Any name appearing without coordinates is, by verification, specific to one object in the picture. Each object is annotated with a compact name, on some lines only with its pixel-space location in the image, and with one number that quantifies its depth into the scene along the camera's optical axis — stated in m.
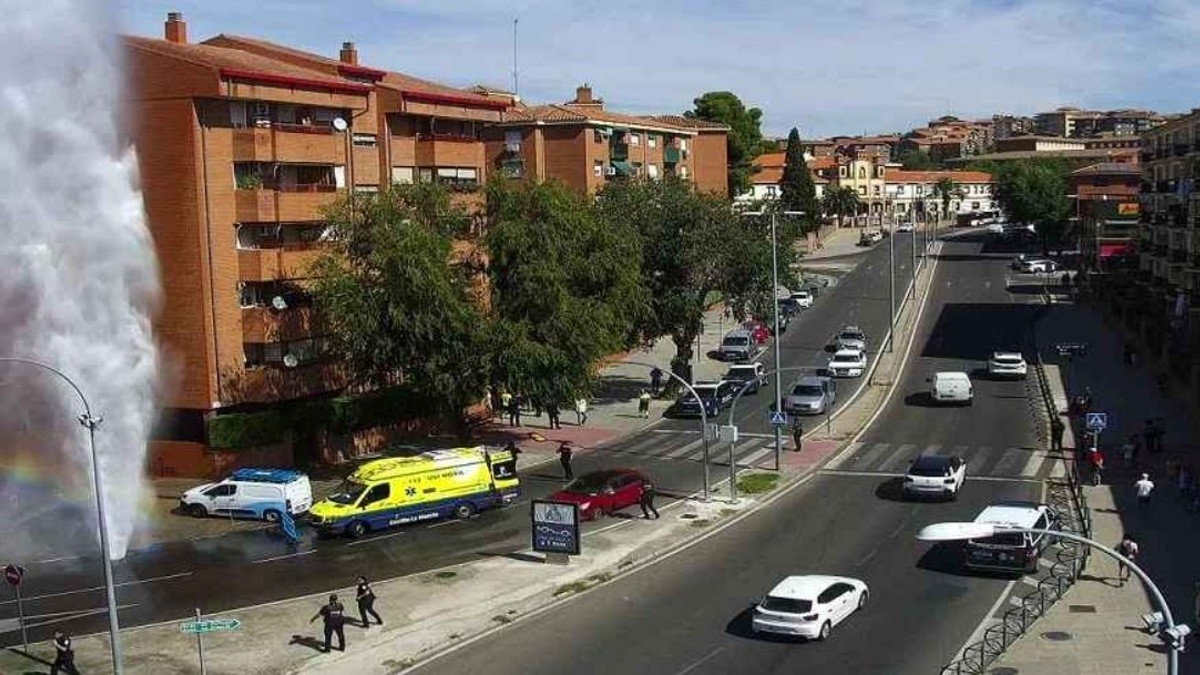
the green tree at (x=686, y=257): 57.66
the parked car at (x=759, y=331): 75.50
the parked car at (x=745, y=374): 61.21
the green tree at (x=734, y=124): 130.88
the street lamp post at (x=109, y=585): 23.50
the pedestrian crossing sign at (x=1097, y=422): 39.44
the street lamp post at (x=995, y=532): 15.59
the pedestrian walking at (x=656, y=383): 61.78
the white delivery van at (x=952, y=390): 55.59
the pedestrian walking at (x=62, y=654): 24.66
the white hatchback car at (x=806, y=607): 25.53
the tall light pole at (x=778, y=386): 44.53
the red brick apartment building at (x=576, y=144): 80.38
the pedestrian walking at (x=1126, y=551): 28.89
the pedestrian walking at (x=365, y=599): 27.50
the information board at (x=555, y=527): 32.25
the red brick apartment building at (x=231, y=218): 43.50
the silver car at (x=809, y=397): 54.94
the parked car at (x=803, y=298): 88.56
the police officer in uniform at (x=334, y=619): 26.16
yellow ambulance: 36.91
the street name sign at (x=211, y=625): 22.84
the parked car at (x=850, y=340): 68.94
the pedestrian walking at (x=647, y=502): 38.09
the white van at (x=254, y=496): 39.22
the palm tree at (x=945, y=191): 186.88
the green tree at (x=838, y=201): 158.50
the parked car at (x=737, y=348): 69.31
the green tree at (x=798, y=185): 131.11
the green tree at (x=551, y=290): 43.72
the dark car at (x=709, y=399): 55.44
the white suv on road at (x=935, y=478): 38.53
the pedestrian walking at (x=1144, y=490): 35.72
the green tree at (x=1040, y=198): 120.75
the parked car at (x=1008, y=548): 30.12
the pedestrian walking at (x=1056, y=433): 45.25
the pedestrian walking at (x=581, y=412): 52.88
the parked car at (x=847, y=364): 64.06
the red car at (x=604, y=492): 38.06
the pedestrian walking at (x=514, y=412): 50.12
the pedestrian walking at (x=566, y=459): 43.25
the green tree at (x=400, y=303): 42.16
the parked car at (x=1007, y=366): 61.34
